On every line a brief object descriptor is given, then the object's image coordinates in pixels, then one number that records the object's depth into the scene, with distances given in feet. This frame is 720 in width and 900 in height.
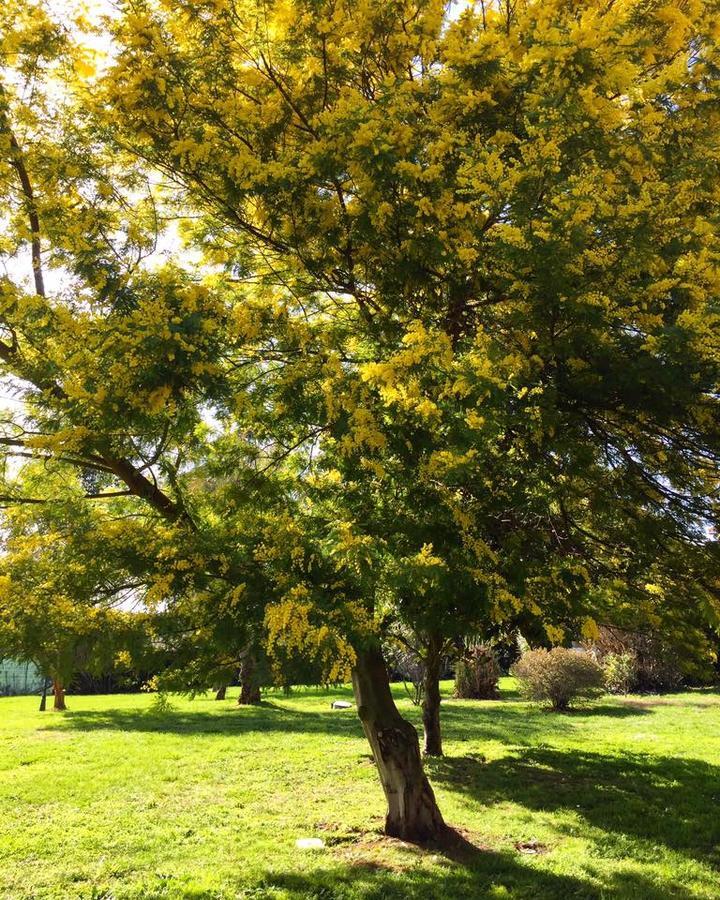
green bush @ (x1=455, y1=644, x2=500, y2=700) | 70.18
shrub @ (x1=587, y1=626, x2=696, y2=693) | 63.71
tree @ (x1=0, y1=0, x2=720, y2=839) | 14.44
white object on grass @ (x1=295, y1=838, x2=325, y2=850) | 22.12
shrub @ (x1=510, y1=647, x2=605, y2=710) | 56.08
